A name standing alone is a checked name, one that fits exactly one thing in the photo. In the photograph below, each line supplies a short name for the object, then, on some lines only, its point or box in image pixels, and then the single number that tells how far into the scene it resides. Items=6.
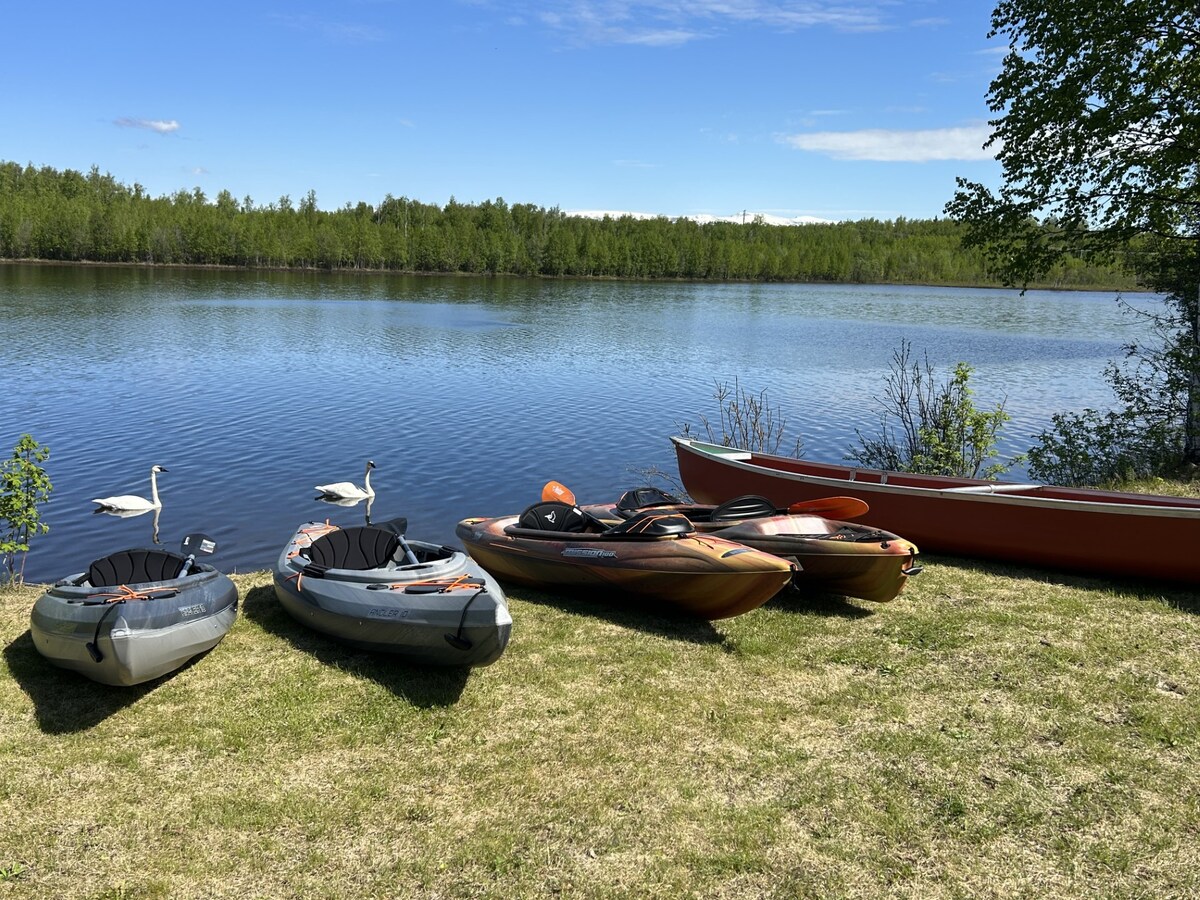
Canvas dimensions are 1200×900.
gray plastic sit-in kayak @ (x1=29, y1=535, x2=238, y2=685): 5.89
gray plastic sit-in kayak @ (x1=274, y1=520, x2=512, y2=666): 6.38
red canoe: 8.47
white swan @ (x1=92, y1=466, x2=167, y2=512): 13.18
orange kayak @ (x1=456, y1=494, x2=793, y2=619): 7.44
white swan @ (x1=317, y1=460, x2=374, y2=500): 13.83
